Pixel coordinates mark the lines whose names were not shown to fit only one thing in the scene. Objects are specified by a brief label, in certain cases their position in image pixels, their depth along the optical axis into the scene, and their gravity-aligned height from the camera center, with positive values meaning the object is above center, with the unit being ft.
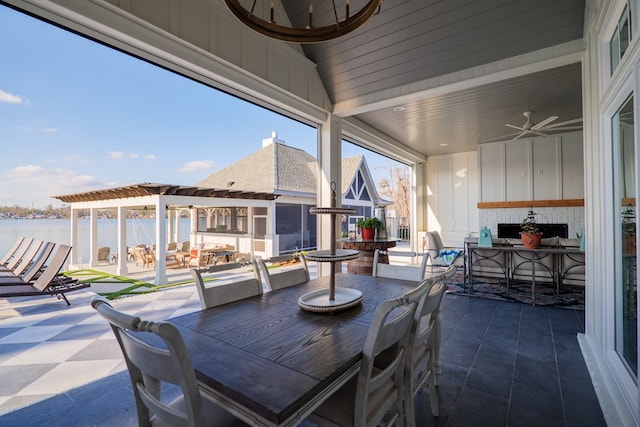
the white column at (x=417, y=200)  27.68 +1.51
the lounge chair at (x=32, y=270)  13.64 -2.54
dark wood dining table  2.85 -1.67
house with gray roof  26.81 +2.11
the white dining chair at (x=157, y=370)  2.74 -1.55
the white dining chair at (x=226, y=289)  5.34 -1.43
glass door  5.74 -0.46
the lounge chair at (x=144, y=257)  25.85 -3.53
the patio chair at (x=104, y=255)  27.94 -3.62
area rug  13.52 -3.93
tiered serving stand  4.96 -1.53
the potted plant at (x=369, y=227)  12.97 -0.48
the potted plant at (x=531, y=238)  13.34 -1.01
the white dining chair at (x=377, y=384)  3.47 -2.28
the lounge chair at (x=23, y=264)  14.75 -2.44
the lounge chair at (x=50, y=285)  12.17 -2.98
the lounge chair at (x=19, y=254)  16.25 -2.18
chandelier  5.10 +3.31
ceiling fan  15.83 +4.97
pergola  19.47 +1.16
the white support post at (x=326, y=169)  14.16 +2.27
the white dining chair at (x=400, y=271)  7.57 -1.46
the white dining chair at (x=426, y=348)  4.70 -2.55
